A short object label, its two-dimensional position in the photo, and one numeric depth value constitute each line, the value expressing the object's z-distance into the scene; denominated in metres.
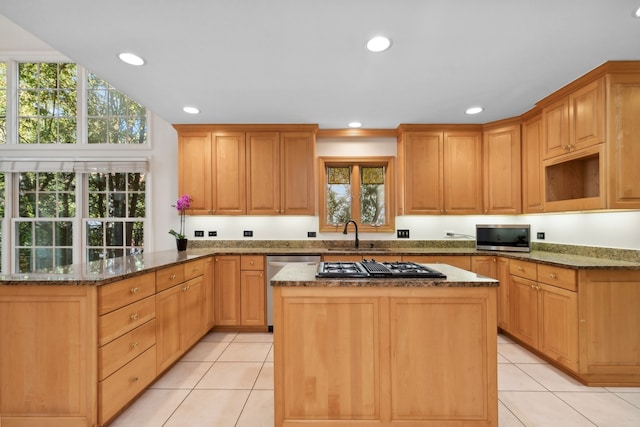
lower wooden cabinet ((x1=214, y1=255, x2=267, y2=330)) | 3.36
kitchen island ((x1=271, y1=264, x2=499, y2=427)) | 1.56
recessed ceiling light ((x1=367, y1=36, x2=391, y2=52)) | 1.92
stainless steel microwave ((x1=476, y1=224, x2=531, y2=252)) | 3.22
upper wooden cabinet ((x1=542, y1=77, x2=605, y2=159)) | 2.36
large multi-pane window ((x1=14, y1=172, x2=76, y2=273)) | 4.13
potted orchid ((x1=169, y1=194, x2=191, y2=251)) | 3.46
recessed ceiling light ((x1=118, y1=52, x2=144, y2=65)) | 2.10
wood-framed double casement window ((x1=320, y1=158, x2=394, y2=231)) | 4.02
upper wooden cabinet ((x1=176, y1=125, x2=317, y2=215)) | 3.69
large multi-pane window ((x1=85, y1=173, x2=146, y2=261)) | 4.12
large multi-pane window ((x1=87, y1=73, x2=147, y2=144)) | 4.14
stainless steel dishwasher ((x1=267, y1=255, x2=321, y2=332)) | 3.34
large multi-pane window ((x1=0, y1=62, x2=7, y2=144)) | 4.17
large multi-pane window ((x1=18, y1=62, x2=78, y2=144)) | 4.15
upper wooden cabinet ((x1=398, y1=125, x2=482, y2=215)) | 3.69
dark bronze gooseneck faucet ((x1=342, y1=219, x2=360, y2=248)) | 3.67
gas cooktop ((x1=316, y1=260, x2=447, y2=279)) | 1.64
